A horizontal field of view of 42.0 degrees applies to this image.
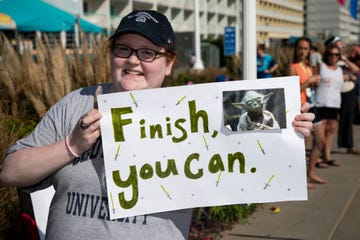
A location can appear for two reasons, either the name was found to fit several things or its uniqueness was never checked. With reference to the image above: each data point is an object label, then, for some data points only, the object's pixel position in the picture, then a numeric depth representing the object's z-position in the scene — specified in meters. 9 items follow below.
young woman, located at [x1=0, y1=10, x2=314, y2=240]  1.63
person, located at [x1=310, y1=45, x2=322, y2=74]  6.29
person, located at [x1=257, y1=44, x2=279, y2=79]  10.43
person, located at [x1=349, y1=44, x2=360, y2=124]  8.89
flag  9.14
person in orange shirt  5.38
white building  38.47
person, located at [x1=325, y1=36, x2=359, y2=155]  7.00
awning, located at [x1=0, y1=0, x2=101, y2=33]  14.13
